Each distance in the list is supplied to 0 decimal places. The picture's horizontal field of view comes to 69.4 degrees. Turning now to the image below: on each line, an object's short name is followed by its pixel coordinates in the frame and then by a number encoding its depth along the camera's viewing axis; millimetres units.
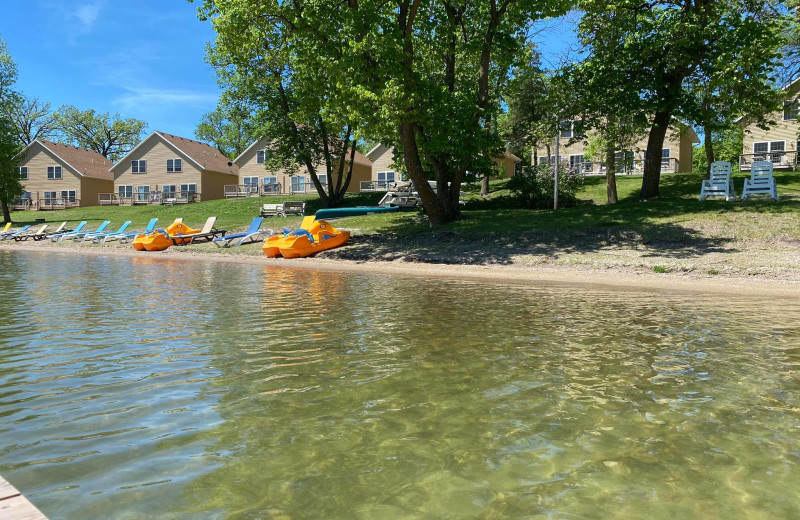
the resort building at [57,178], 62281
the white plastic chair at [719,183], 23453
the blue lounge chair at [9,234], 36803
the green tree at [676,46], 21391
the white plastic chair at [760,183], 22969
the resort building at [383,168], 54875
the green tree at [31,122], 79250
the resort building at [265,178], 57781
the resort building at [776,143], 41241
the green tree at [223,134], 83450
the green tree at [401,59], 19750
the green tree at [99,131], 86788
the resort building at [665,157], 47969
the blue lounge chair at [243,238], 25688
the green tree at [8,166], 46569
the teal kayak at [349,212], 32875
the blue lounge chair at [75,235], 33375
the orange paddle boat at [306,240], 21797
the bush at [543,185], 31953
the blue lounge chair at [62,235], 34250
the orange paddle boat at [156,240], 26938
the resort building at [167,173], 59712
